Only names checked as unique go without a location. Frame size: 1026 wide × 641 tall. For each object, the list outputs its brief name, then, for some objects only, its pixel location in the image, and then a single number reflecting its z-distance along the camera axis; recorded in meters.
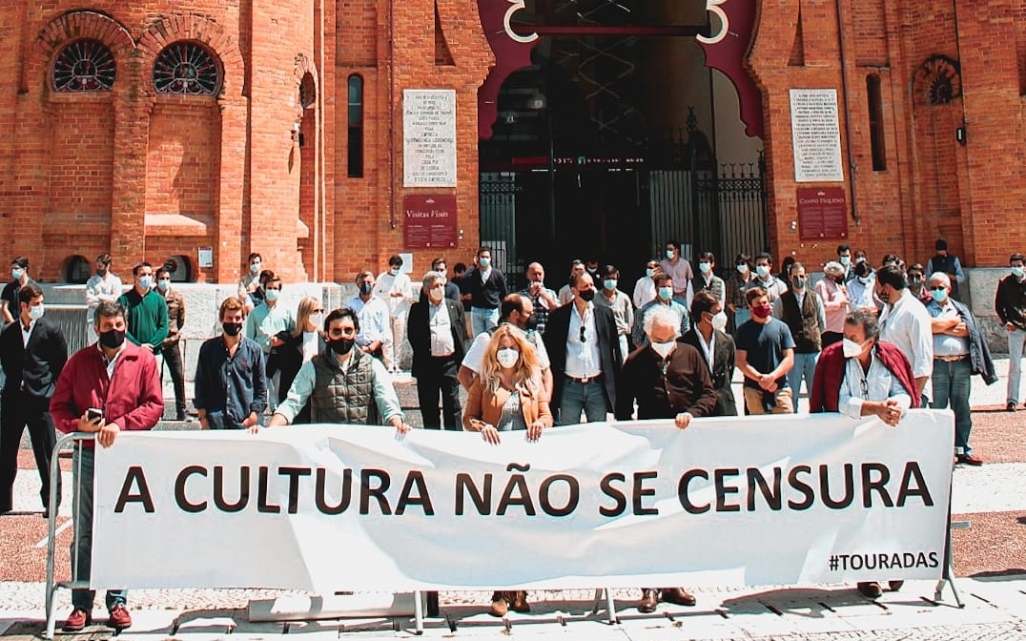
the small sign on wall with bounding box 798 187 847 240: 16.47
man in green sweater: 9.53
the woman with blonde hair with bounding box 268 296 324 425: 7.04
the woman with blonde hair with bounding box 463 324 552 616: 5.43
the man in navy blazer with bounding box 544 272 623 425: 6.99
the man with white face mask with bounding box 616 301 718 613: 5.47
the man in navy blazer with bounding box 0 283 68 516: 7.24
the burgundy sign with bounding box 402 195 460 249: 15.79
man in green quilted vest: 5.34
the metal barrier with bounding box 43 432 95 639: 4.68
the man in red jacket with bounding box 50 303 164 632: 4.87
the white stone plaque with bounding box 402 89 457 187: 15.88
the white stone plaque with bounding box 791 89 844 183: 16.58
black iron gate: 18.17
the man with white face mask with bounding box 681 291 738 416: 6.54
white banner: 4.89
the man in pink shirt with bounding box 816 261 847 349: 10.44
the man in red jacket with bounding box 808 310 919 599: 5.33
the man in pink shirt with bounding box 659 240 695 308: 13.93
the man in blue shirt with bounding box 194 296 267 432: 6.37
